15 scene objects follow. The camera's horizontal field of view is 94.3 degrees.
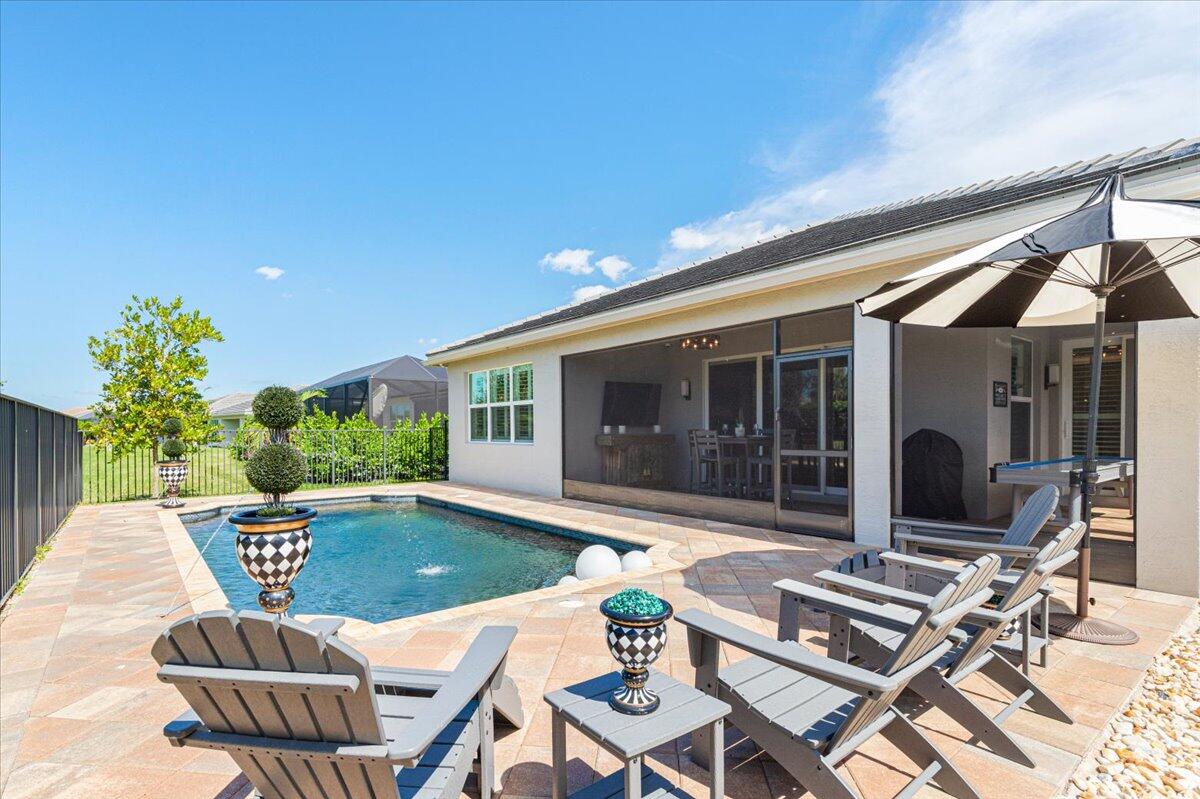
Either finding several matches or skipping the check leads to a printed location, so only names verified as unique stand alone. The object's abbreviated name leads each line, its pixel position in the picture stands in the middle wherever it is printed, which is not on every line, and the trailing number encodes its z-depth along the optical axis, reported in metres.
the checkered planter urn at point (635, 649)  1.59
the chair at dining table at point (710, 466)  8.96
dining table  8.50
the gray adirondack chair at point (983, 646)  2.14
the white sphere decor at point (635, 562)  5.39
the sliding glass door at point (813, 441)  6.32
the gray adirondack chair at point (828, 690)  1.67
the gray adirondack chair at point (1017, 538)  3.17
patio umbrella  2.71
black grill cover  6.82
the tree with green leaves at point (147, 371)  10.51
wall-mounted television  10.82
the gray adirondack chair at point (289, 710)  1.30
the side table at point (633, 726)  1.50
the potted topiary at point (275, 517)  3.08
